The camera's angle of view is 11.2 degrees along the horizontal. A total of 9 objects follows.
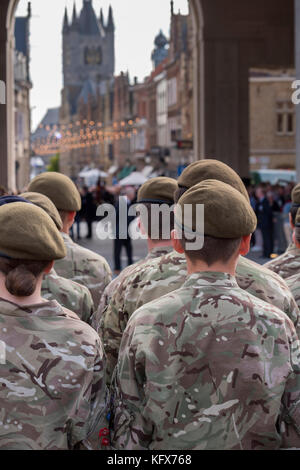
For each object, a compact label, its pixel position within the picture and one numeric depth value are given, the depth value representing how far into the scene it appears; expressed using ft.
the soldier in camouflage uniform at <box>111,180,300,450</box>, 18.02
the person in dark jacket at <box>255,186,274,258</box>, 119.99
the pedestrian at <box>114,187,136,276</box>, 102.57
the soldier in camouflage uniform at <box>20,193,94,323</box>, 25.92
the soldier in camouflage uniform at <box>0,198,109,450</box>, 17.94
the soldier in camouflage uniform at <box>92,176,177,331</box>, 26.26
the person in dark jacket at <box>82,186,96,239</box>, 161.55
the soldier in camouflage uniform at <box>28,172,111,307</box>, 30.78
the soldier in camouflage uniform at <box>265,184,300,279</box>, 30.28
